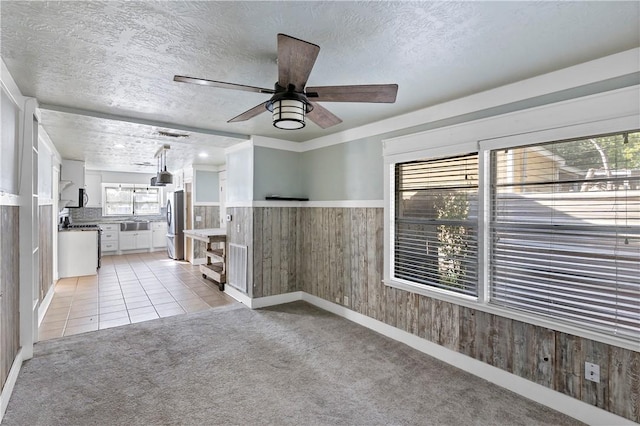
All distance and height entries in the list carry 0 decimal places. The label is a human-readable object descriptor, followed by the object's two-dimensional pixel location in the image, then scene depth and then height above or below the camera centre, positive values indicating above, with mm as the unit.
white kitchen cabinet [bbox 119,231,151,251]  9086 -823
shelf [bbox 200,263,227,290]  5352 -1067
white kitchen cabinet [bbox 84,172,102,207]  8898 +679
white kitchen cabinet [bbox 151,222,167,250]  9508 -691
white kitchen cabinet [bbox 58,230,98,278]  6102 -812
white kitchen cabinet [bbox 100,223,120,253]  8844 -710
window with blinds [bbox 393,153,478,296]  2883 -102
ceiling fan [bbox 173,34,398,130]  1620 +735
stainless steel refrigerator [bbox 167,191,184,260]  7973 -300
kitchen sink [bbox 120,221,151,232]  9047 -406
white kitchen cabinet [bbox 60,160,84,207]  6402 +678
